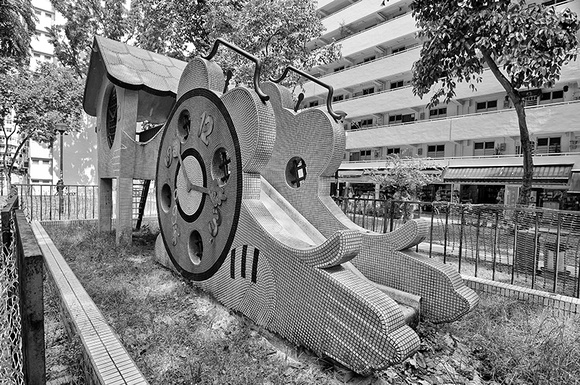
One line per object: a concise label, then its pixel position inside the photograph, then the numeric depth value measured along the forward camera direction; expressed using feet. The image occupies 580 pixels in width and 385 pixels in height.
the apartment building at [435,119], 63.57
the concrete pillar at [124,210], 24.25
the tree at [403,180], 50.96
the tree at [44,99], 61.93
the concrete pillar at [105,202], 29.54
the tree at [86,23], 67.56
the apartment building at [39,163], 106.73
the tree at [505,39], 24.44
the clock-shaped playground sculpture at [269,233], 10.07
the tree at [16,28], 52.03
